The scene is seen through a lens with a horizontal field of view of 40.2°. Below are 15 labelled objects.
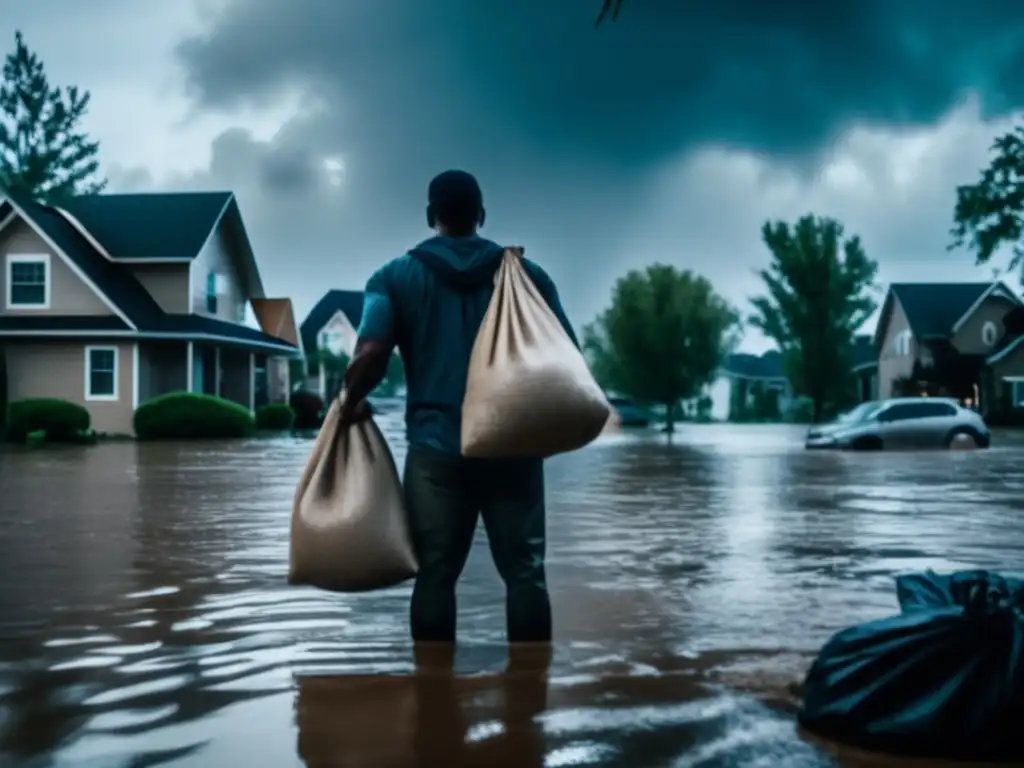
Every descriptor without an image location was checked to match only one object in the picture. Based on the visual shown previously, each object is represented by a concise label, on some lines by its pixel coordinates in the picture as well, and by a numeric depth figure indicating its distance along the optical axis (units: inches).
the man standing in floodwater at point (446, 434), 214.4
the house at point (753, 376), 4037.9
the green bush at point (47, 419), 1341.0
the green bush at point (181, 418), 1412.4
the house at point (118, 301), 1483.8
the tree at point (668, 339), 2047.2
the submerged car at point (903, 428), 1300.4
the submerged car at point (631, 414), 2478.0
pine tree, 3326.8
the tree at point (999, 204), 1979.6
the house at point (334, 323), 3176.7
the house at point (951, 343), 2299.0
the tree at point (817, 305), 2271.2
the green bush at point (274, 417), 1699.1
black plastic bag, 165.8
